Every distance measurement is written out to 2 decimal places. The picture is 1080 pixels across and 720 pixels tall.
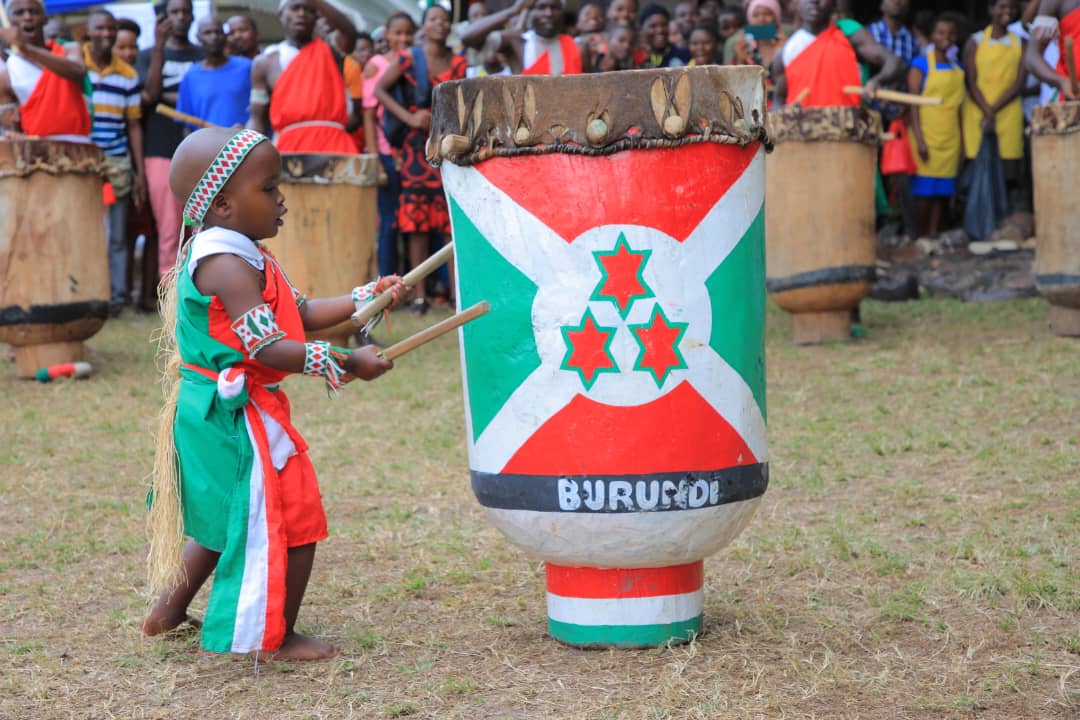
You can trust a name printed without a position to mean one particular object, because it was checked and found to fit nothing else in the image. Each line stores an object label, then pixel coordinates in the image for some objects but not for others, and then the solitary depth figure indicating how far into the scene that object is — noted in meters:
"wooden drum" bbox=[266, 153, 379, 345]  6.68
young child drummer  2.73
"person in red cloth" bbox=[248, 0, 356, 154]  7.06
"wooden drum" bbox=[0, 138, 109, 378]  6.29
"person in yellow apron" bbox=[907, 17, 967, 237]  9.95
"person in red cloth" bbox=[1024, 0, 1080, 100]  6.68
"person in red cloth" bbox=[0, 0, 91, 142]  7.05
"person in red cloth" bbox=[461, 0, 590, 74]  7.59
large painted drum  2.59
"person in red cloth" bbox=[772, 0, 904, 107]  6.96
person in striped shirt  8.62
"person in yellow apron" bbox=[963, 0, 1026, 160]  9.77
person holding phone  8.16
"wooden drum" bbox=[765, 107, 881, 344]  6.61
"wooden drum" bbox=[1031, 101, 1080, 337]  6.34
